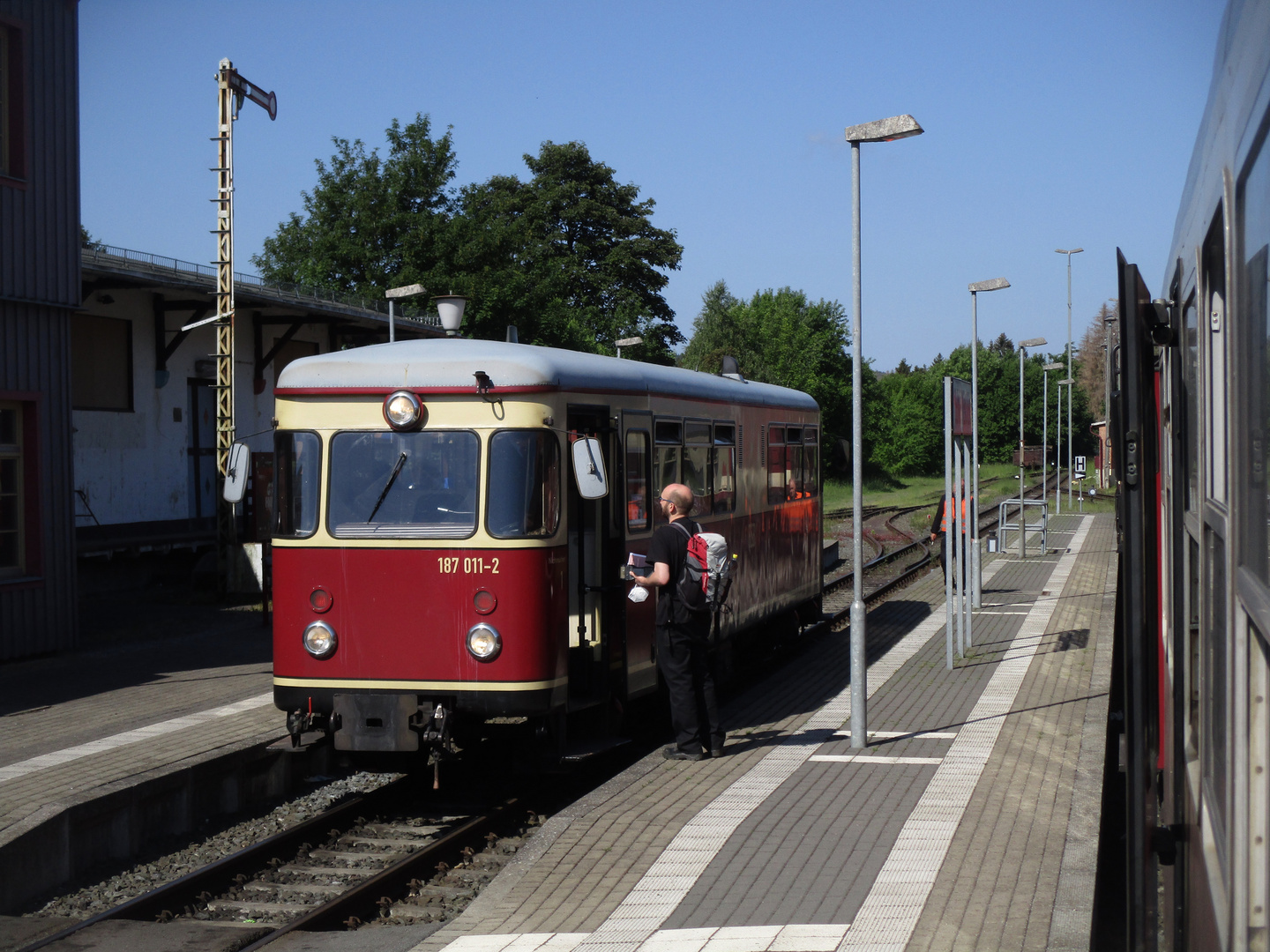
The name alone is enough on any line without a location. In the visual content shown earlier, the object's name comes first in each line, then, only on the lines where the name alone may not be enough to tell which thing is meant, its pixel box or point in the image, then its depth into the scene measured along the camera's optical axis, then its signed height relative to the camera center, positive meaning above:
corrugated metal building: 14.56 +1.88
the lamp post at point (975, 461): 14.91 +0.13
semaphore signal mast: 20.41 +3.65
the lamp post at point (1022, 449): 25.64 +0.47
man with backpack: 9.48 -1.15
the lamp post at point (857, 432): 9.98 +0.32
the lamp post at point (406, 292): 20.45 +2.97
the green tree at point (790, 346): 76.88 +7.89
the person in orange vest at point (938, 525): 20.20 -0.82
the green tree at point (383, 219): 50.03 +10.18
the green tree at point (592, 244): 60.84 +11.07
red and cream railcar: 8.65 -0.44
